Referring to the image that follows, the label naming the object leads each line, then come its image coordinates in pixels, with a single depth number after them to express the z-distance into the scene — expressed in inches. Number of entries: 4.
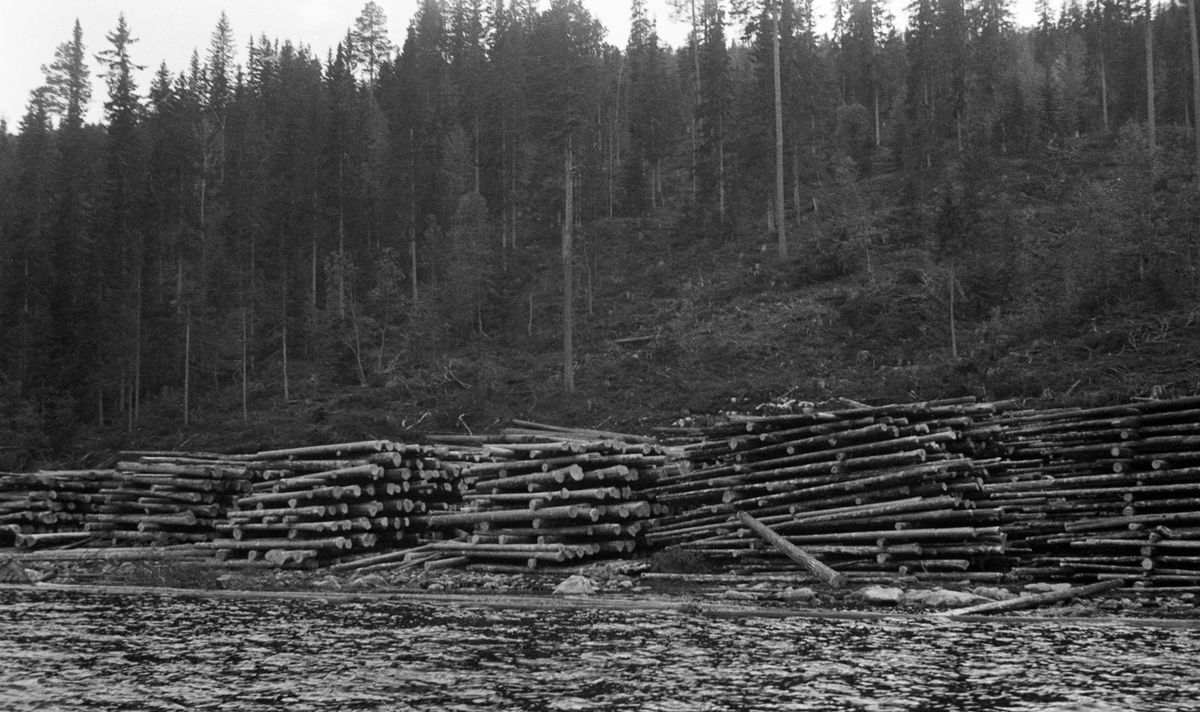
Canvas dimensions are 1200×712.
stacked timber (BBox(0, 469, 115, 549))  1011.3
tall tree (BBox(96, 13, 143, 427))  1841.8
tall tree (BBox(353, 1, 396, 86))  3366.1
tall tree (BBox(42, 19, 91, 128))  3277.6
